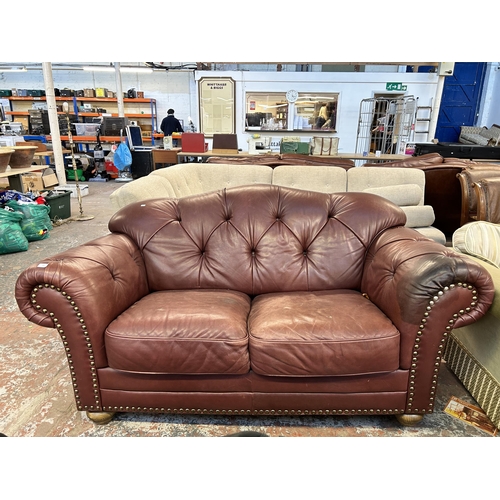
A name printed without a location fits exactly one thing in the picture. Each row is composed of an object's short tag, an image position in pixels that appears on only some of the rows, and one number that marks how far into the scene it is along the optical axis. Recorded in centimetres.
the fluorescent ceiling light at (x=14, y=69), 912
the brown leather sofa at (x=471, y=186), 288
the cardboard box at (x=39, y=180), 525
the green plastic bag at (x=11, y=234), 351
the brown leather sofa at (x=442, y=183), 345
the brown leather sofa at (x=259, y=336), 133
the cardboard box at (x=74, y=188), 604
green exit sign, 838
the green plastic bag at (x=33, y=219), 386
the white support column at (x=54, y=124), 566
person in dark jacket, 844
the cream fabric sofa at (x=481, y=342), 146
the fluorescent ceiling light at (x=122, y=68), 795
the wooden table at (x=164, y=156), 682
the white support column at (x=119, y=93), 786
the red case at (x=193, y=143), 532
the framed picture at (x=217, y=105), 873
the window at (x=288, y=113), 877
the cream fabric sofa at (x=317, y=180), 290
